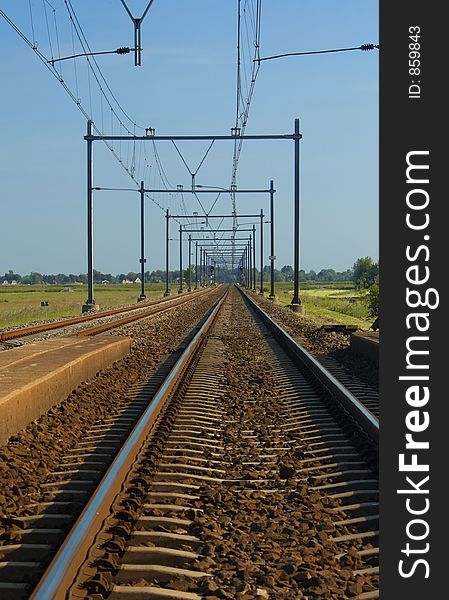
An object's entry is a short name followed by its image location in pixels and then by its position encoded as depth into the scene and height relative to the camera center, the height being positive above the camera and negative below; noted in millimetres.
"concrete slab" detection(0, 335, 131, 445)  9711 -1318
